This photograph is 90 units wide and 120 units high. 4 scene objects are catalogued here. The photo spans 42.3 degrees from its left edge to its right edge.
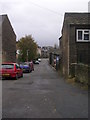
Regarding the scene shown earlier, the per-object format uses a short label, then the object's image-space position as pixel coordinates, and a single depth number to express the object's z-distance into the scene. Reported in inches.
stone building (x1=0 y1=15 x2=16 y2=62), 825.2
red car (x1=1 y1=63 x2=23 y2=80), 394.8
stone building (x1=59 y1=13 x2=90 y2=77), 480.7
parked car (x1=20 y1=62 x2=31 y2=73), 664.1
